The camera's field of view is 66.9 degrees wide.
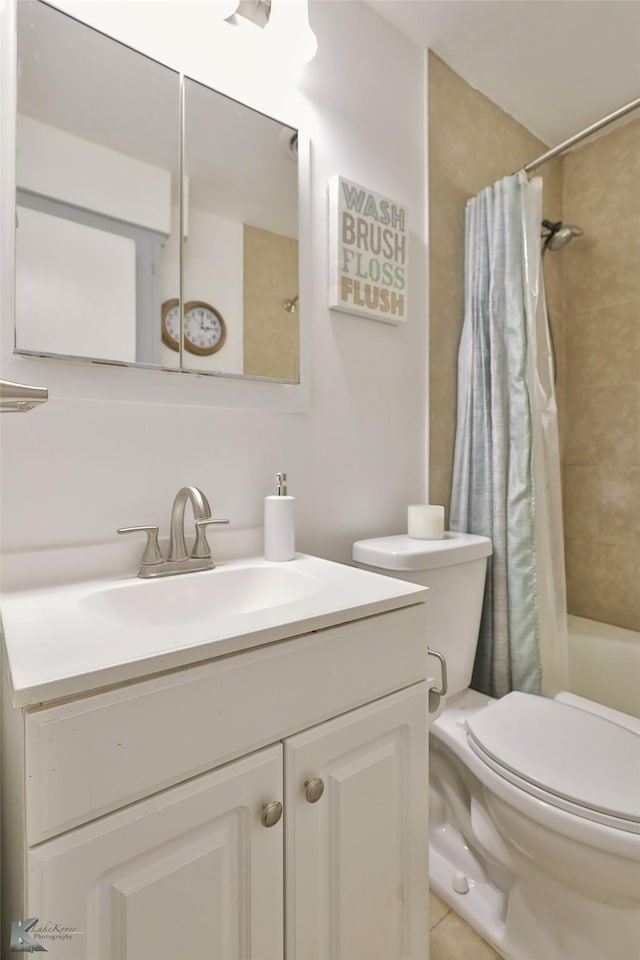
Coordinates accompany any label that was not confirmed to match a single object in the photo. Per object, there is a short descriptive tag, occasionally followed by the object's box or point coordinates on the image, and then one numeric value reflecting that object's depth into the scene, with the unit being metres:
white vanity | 0.50
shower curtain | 1.39
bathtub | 1.60
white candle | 1.30
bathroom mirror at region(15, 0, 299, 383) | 0.87
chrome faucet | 0.93
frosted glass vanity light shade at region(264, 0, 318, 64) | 1.11
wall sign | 1.26
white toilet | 0.85
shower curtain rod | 1.33
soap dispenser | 1.05
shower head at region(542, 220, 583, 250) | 1.80
